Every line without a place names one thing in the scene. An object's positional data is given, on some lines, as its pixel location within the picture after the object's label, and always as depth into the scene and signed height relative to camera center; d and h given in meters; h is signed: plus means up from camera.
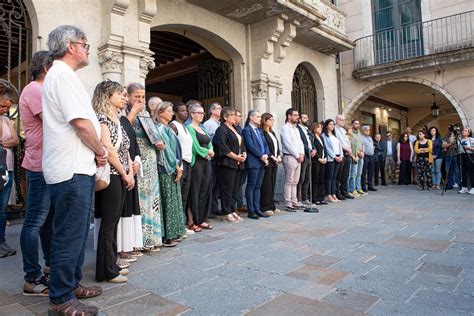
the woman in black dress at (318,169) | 7.27 -0.10
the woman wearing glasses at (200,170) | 4.78 -0.01
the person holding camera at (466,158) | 9.10 +0.02
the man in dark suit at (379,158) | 11.56 +0.15
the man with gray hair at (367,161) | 9.74 +0.06
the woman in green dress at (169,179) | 4.00 -0.10
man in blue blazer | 5.77 +0.03
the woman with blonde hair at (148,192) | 3.68 -0.22
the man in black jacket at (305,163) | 6.93 +0.05
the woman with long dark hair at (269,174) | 6.12 -0.13
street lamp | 15.22 +2.20
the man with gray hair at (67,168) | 2.09 +0.04
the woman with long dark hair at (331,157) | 7.54 +0.15
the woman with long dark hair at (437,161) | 10.48 -0.02
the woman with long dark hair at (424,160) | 10.29 +0.03
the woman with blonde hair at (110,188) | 2.79 -0.12
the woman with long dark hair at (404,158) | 11.86 +0.13
